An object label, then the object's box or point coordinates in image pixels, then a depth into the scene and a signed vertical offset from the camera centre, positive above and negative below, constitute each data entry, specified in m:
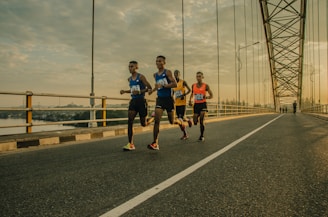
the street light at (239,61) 34.26 +6.05
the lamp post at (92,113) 10.26 -0.14
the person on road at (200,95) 8.02 +0.41
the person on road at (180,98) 8.87 +0.36
